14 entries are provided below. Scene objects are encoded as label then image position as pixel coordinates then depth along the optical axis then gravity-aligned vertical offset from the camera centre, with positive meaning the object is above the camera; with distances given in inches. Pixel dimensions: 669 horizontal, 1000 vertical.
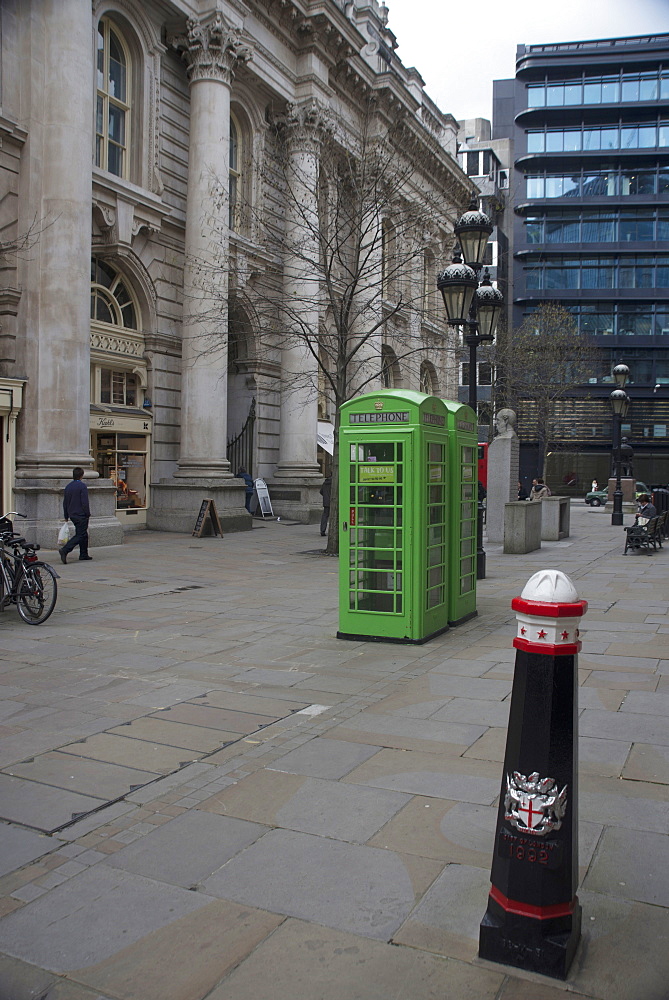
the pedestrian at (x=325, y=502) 832.9 -26.4
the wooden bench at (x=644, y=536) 714.8 -49.8
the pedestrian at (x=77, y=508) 583.2 -23.6
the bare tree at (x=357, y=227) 685.3 +248.5
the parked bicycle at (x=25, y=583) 370.3 -49.2
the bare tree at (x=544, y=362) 1616.6 +246.5
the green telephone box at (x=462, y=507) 357.7 -13.4
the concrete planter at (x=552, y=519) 874.7 -43.6
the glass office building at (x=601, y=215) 2375.7 +783.7
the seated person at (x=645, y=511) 747.4 -29.4
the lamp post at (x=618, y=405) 1146.7 +105.3
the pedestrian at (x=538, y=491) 1162.0 -18.9
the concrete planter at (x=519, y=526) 713.0 -42.0
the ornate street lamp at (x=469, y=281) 529.7 +126.8
